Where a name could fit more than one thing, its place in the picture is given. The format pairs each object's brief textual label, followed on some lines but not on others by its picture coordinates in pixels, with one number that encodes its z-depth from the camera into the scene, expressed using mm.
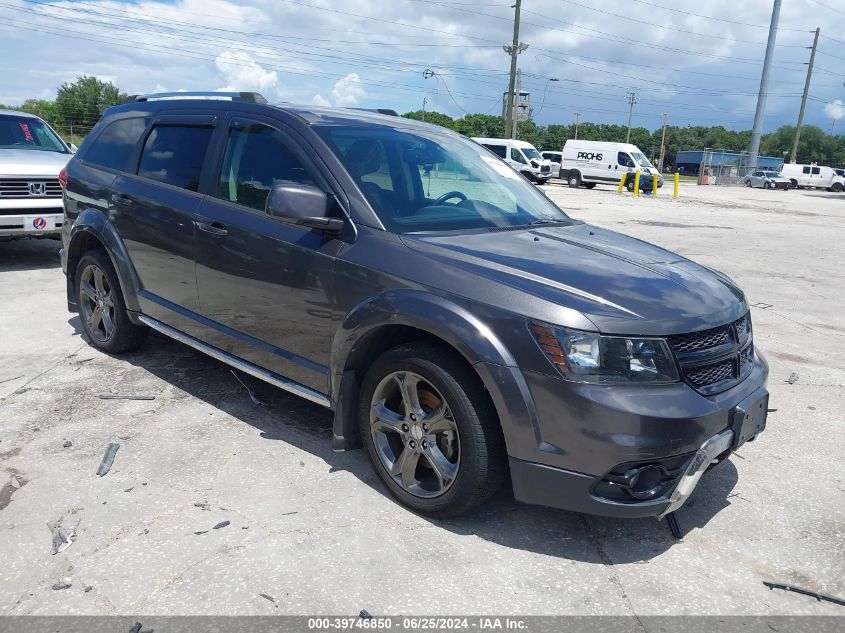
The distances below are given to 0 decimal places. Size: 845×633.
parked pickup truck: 7879
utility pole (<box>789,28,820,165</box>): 73250
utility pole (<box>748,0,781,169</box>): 52406
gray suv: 2660
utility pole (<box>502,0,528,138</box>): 39978
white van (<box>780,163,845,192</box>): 56812
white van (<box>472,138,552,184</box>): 34688
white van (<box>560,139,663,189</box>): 35719
